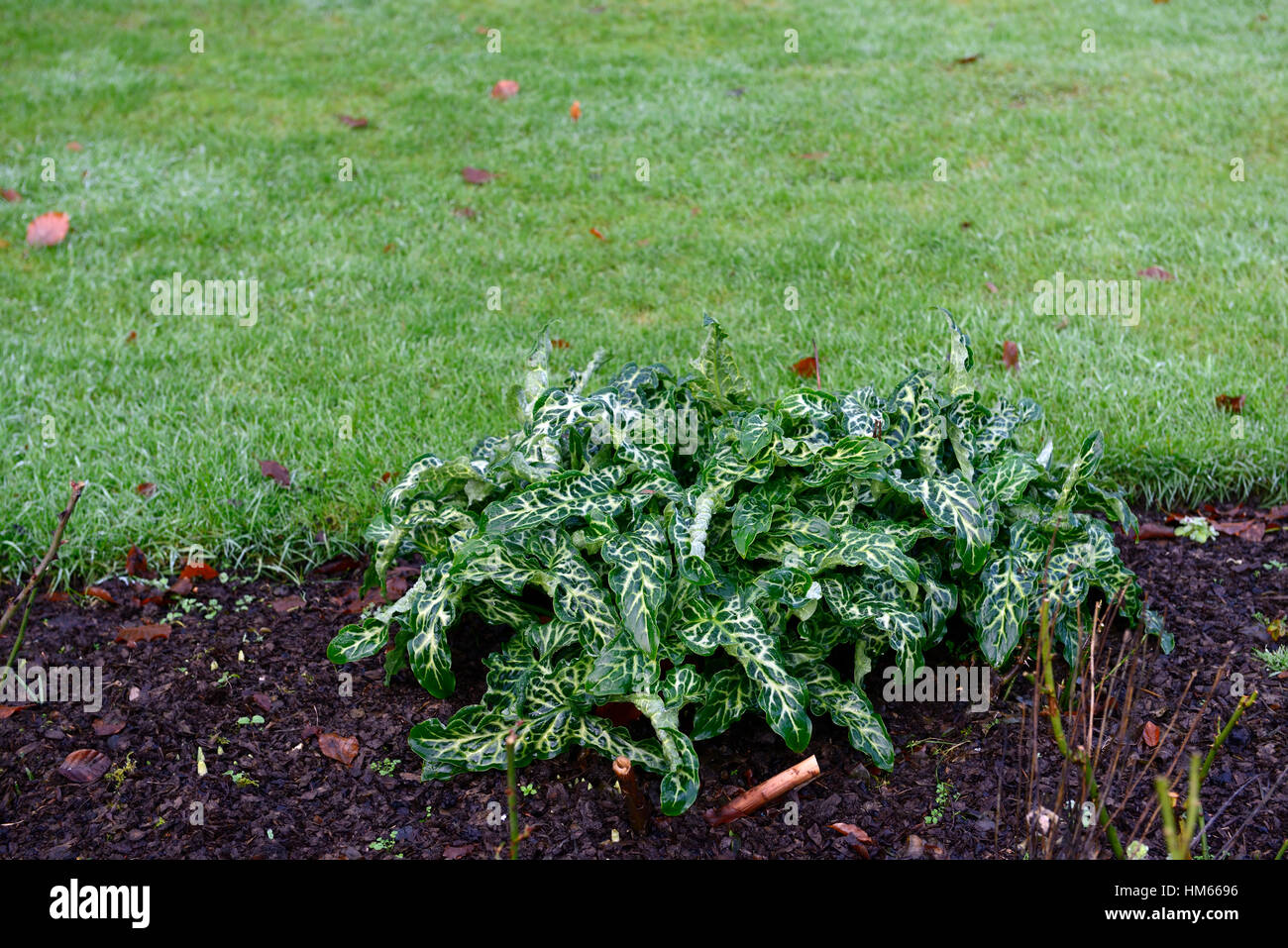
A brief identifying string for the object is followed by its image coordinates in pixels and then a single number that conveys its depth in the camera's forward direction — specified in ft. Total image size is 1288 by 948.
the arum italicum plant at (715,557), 7.83
